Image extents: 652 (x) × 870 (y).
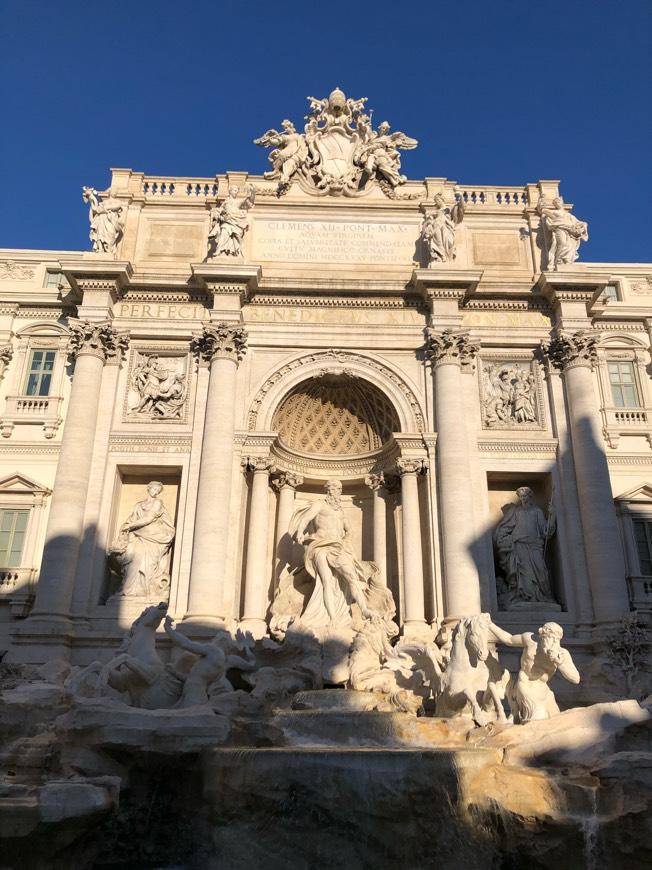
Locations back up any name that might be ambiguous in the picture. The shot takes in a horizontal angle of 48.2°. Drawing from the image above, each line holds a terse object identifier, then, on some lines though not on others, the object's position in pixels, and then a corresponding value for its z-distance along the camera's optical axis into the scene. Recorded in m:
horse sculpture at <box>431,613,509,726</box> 11.89
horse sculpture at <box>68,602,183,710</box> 12.09
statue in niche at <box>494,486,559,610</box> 16.92
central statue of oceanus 15.96
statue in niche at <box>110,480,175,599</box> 16.78
